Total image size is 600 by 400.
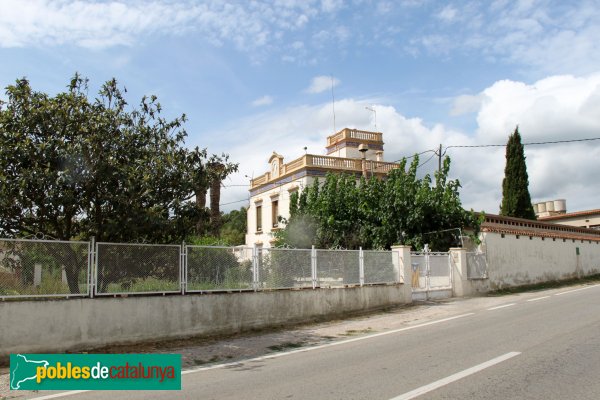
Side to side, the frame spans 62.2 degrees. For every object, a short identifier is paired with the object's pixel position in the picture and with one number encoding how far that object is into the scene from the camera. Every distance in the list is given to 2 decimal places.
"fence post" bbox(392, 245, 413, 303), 17.42
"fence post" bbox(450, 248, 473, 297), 20.44
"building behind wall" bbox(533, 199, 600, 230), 47.31
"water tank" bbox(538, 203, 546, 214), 57.84
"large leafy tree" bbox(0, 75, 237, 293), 9.43
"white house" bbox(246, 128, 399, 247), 30.56
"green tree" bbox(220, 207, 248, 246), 47.17
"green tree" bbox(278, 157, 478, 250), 21.67
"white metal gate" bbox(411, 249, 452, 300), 18.47
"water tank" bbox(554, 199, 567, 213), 56.69
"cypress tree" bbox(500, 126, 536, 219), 36.56
